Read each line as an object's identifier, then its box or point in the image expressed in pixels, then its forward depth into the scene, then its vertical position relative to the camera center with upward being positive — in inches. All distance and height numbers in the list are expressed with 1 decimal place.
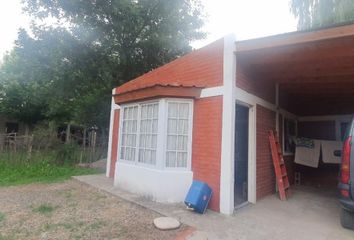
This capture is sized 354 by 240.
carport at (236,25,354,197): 175.9 +67.9
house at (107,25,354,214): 199.3 +34.1
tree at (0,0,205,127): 521.7 +207.4
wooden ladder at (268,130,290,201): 251.9 -19.0
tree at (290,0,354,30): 377.1 +218.6
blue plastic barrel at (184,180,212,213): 198.2 -40.8
